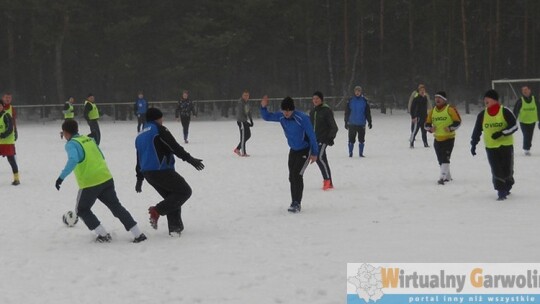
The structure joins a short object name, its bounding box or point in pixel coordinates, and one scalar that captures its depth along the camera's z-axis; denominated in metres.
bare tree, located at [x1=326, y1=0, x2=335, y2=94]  49.09
